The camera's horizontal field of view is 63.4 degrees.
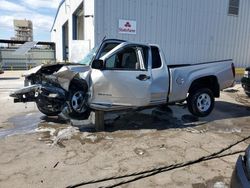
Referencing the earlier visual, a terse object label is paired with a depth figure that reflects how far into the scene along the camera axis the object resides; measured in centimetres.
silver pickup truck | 432
